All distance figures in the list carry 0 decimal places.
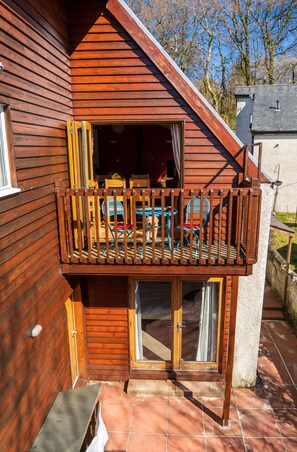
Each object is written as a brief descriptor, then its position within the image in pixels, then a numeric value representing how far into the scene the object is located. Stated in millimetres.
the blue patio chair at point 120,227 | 5980
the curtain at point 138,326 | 6723
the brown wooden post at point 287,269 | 9524
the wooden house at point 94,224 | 3855
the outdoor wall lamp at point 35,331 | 4141
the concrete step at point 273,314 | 9289
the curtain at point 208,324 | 6629
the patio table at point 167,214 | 5104
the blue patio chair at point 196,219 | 5873
